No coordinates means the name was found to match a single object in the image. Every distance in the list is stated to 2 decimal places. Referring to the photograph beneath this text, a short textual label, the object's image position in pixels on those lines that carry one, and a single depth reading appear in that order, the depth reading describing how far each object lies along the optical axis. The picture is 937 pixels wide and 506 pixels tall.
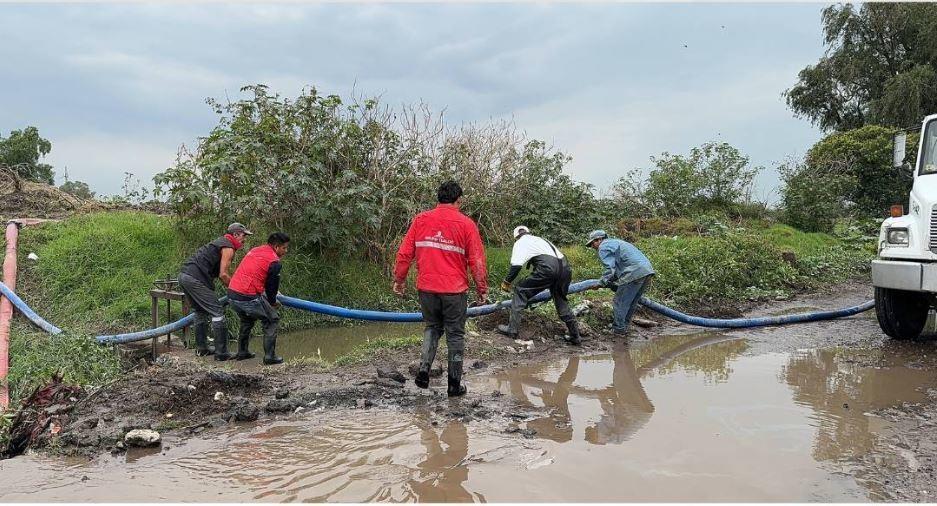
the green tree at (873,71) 26.23
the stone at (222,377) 6.11
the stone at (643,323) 9.97
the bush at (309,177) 10.45
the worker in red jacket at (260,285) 7.88
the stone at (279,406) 5.44
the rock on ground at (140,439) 4.61
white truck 7.12
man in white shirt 8.26
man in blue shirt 8.84
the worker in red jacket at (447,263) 5.88
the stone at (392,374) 6.45
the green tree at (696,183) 20.11
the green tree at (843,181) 21.27
